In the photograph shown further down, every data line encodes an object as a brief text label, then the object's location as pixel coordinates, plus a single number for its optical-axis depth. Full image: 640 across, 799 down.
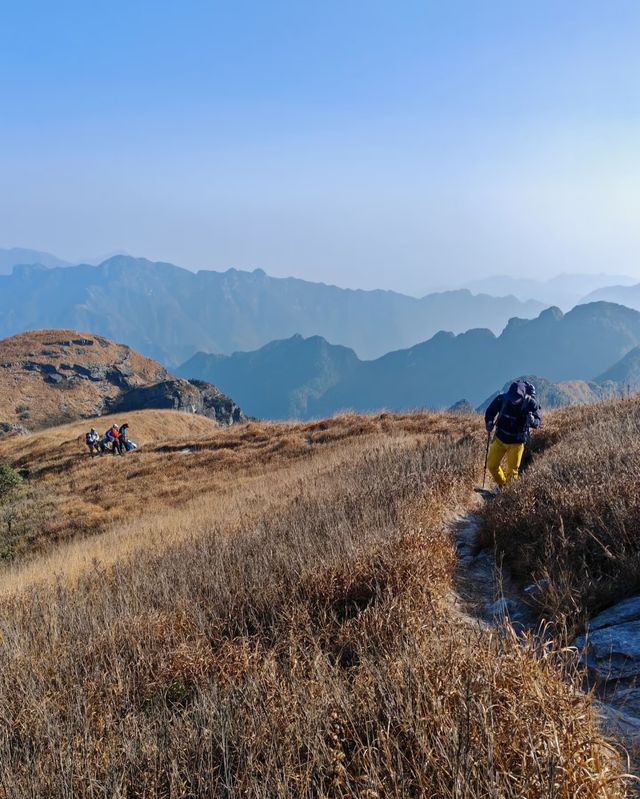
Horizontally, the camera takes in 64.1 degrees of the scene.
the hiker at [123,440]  27.16
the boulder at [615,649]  2.91
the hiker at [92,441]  27.14
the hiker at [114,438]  26.64
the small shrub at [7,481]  20.61
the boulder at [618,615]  3.39
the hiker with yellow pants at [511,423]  7.90
